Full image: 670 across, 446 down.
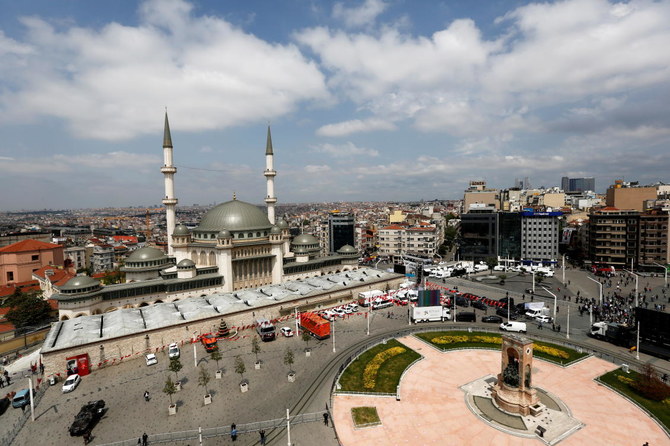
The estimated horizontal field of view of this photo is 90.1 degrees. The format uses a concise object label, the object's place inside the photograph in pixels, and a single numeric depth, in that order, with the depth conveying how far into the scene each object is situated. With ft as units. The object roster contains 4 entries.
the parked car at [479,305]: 155.03
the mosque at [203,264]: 139.95
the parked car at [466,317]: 139.13
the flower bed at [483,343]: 103.55
